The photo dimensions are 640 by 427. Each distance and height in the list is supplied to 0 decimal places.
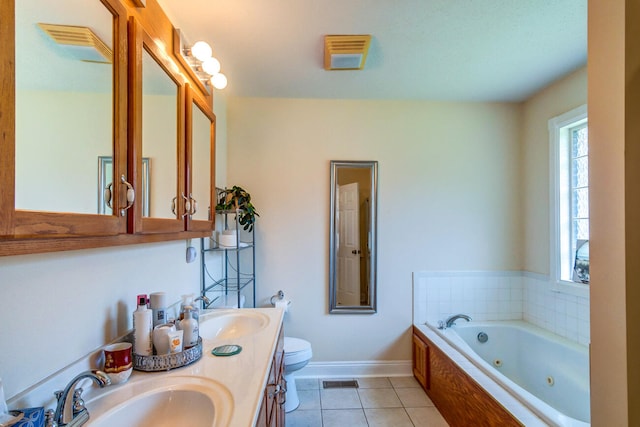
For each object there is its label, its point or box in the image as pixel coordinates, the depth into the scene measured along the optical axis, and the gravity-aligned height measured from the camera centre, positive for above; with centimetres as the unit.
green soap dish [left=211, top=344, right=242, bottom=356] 123 -56
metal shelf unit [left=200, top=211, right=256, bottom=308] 215 -43
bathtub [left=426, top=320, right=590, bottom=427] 189 -109
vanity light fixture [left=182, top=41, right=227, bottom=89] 143 +76
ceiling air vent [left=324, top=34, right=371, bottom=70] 181 +104
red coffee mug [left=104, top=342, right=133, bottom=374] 99 -47
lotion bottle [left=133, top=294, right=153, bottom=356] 110 -43
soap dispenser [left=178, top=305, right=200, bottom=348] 123 -47
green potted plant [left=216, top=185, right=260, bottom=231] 239 +10
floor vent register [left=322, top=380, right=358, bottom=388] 253 -141
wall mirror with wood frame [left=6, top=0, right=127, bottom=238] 61 +25
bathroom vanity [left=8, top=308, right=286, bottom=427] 84 -56
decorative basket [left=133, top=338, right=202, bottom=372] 109 -53
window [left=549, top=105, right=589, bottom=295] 230 +13
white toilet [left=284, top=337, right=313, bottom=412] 214 -104
